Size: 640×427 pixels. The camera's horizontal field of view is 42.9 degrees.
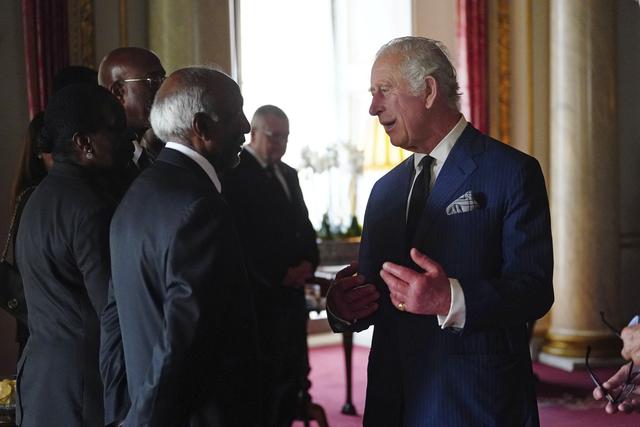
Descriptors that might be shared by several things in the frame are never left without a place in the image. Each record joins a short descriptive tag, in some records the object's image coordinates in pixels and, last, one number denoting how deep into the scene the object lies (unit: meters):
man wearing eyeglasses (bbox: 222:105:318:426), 4.73
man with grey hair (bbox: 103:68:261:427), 1.95
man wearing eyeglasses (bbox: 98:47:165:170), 3.03
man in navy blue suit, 2.04
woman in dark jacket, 2.39
